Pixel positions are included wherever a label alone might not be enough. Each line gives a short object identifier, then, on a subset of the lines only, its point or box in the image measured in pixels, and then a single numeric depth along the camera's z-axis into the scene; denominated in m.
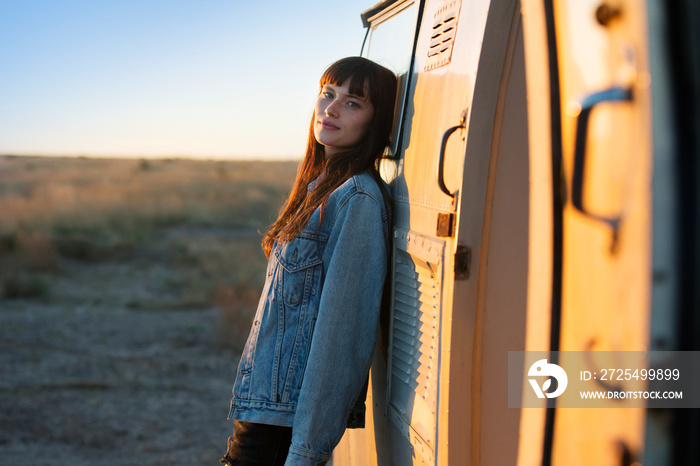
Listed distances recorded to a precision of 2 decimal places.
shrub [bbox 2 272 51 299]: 9.23
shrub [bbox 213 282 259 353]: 7.53
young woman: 1.85
